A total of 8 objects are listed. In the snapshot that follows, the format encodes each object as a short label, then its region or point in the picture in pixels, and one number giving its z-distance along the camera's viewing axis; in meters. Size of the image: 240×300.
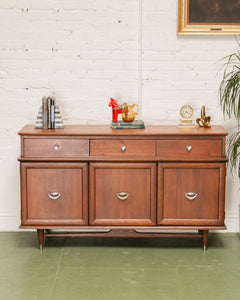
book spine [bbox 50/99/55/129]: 3.97
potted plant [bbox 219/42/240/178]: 4.19
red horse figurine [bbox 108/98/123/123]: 4.07
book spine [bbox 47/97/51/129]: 3.96
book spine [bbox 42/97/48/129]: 3.95
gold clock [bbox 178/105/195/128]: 4.11
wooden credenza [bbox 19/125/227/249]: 3.84
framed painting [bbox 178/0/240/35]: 4.19
